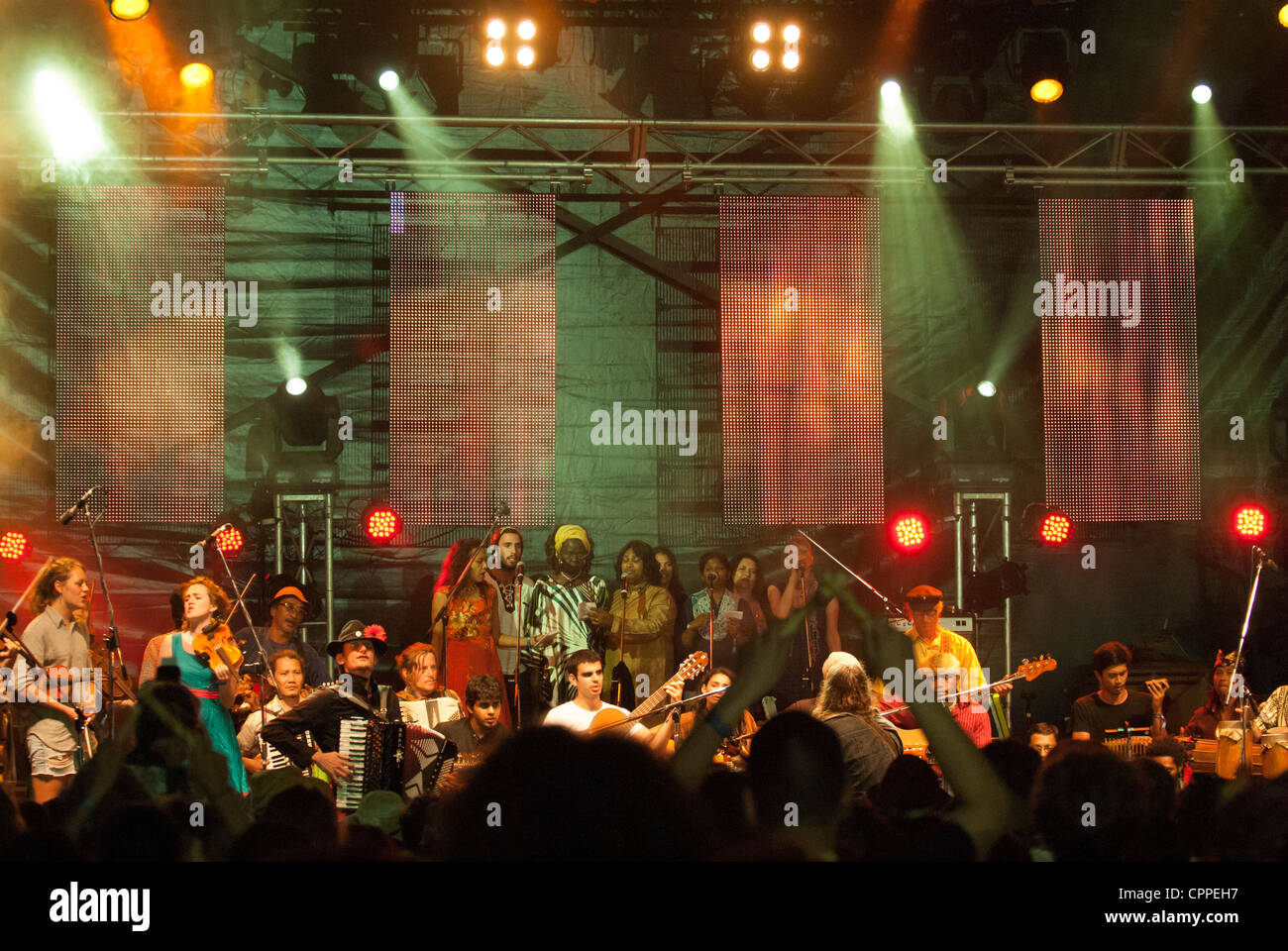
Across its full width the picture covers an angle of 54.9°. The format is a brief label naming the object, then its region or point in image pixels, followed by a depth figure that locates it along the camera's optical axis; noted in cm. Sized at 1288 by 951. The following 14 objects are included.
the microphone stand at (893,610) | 846
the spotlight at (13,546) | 899
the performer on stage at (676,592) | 923
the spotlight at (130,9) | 844
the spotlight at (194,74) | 902
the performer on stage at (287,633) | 826
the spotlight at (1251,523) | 948
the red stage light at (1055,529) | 938
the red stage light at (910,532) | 948
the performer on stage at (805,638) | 906
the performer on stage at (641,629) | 891
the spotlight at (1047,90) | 930
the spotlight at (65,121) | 903
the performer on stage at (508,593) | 892
